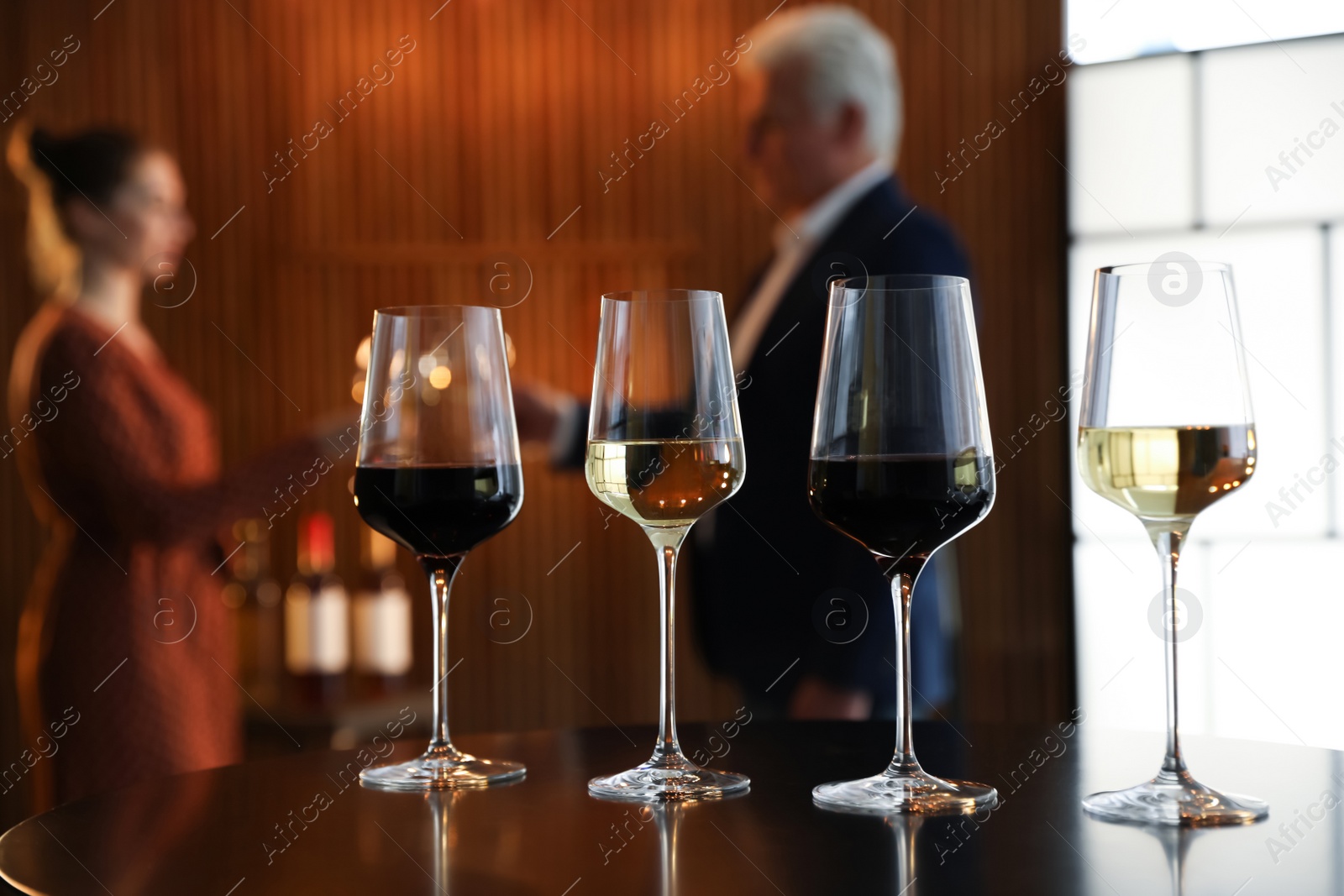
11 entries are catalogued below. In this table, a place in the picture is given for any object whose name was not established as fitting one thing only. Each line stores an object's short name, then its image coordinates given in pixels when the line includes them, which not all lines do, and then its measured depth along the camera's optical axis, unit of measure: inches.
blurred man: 69.3
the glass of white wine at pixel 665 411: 34.0
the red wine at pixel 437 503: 36.2
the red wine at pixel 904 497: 31.8
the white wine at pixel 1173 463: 30.4
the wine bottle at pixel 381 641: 125.7
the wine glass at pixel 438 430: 35.9
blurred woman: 85.3
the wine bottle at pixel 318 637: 119.2
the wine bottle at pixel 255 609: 130.2
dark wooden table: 23.1
